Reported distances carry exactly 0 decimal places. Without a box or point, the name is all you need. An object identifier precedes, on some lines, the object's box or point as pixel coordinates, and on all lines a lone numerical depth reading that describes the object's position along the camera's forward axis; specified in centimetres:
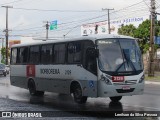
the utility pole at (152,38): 3891
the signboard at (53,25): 7231
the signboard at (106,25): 8038
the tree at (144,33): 5537
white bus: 1498
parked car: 4722
